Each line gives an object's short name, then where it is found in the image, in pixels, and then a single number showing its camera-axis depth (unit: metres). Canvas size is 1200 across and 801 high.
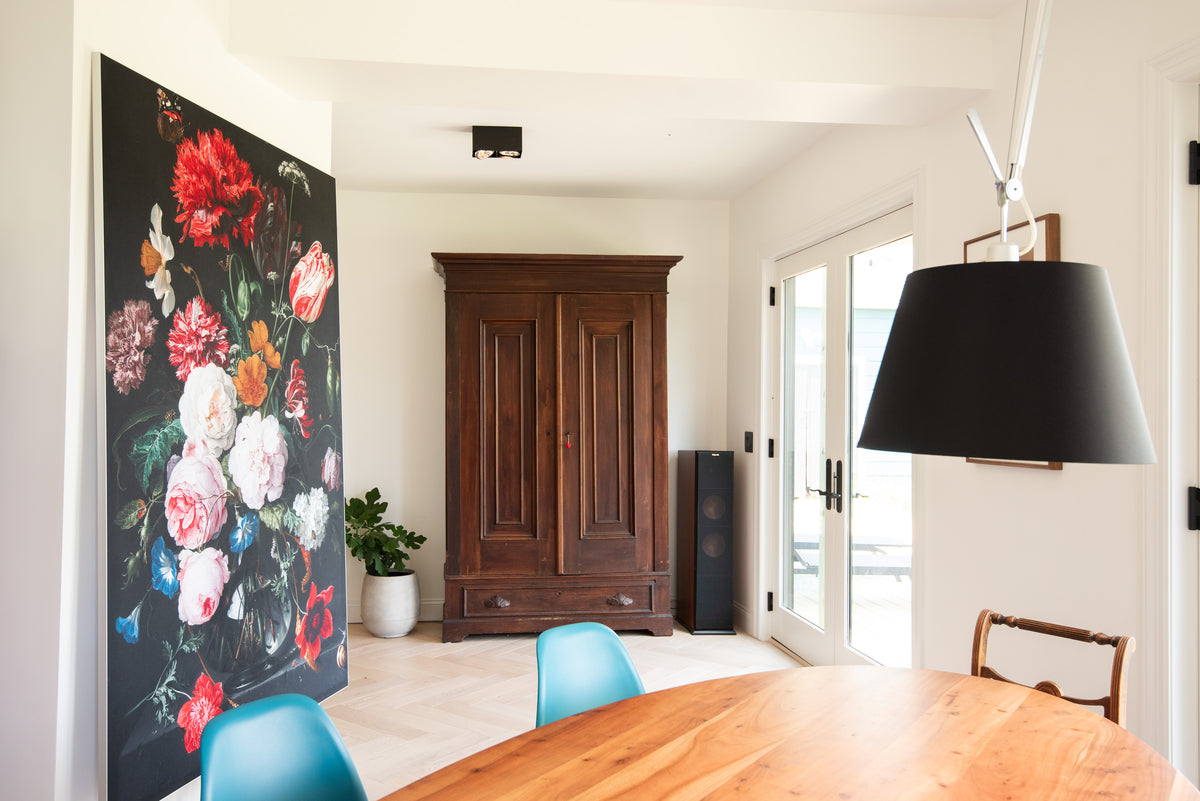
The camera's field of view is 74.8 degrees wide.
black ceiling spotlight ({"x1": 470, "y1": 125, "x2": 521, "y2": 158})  3.71
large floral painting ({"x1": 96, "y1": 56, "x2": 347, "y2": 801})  1.91
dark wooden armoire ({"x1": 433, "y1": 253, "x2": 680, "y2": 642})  4.58
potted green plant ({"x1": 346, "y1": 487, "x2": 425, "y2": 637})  4.58
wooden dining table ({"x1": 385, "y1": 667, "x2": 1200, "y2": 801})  1.29
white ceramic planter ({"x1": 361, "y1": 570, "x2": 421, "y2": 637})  4.58
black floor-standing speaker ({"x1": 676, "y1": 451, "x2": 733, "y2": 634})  4.71
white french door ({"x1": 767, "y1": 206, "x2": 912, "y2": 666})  3.41
